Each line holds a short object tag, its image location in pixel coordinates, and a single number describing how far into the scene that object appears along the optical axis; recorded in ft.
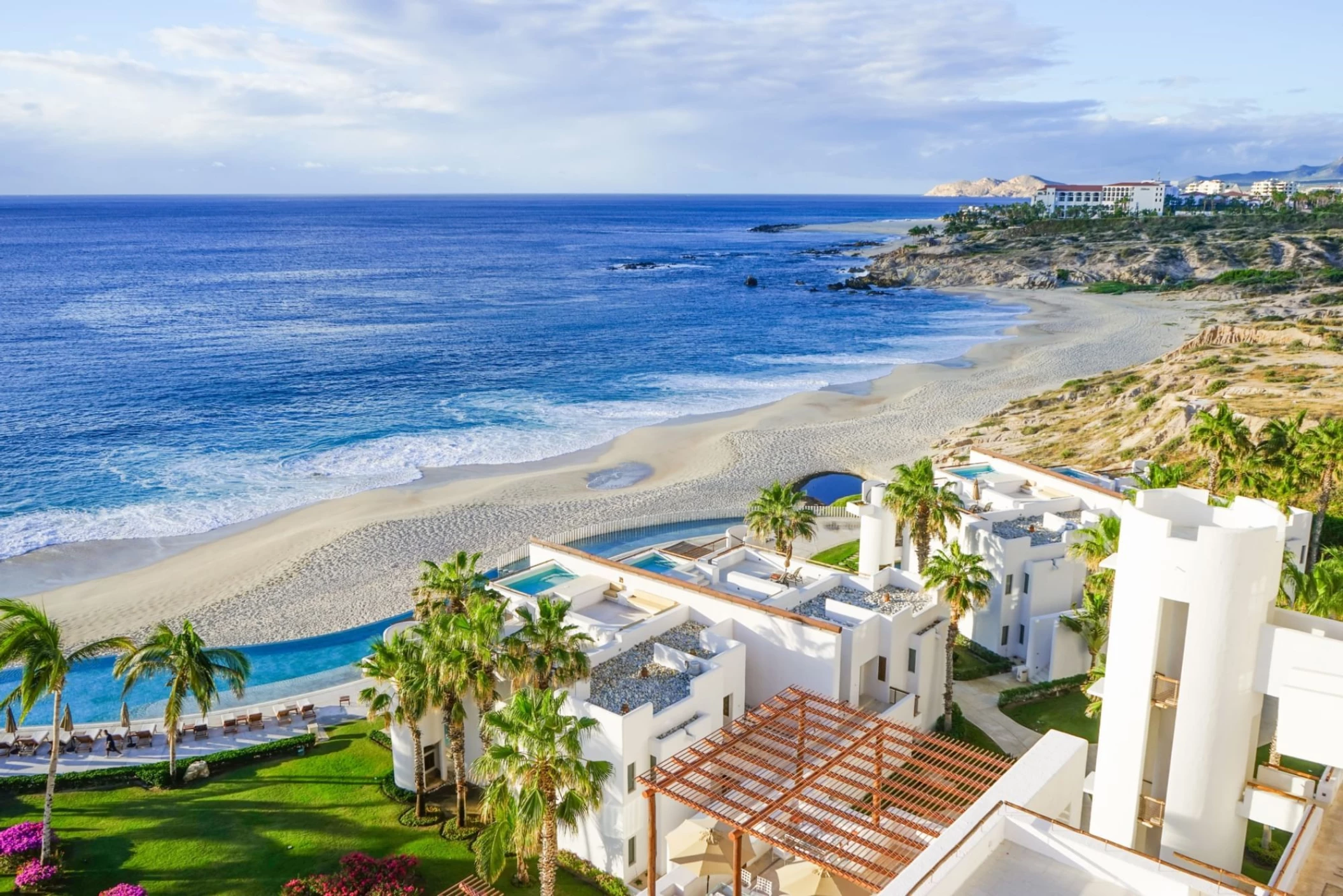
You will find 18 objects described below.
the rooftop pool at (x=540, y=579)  110.63
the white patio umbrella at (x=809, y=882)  67.92
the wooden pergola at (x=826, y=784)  63.36
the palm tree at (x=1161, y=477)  119.14
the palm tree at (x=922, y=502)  115.03
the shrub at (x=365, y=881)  76.23
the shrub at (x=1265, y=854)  79.97
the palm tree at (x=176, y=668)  90.58
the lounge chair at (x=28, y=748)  101.19
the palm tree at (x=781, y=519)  117.50
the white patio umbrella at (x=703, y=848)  73.26
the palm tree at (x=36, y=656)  77.36
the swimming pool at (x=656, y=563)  120.16
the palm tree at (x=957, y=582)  98.22
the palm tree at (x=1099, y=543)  101.91
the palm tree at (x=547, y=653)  79.00
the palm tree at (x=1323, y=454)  120.98
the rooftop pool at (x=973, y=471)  143.02
